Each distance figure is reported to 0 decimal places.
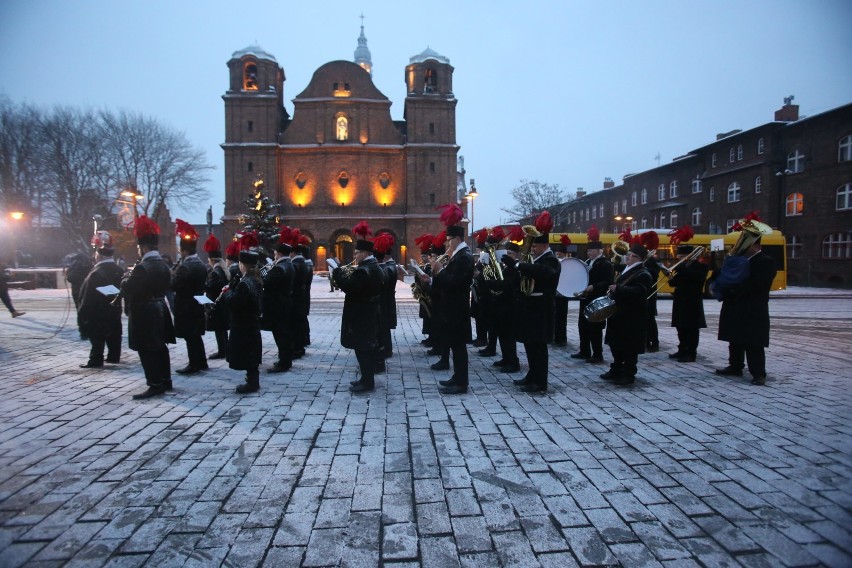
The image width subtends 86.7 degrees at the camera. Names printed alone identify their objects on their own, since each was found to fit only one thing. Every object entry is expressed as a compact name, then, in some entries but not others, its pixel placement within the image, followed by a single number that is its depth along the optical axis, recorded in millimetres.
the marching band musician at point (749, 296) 6531
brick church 40875
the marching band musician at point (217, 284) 7848
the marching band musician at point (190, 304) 7109
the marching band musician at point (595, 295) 8211
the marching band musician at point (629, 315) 6312
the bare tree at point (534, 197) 50875
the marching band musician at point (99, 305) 7508
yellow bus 21781
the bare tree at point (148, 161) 37312
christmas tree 28594
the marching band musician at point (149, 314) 5961
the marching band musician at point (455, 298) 6023
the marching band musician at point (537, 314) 6148
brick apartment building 28734
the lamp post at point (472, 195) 26895
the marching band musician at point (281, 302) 7141
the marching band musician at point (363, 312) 6027
